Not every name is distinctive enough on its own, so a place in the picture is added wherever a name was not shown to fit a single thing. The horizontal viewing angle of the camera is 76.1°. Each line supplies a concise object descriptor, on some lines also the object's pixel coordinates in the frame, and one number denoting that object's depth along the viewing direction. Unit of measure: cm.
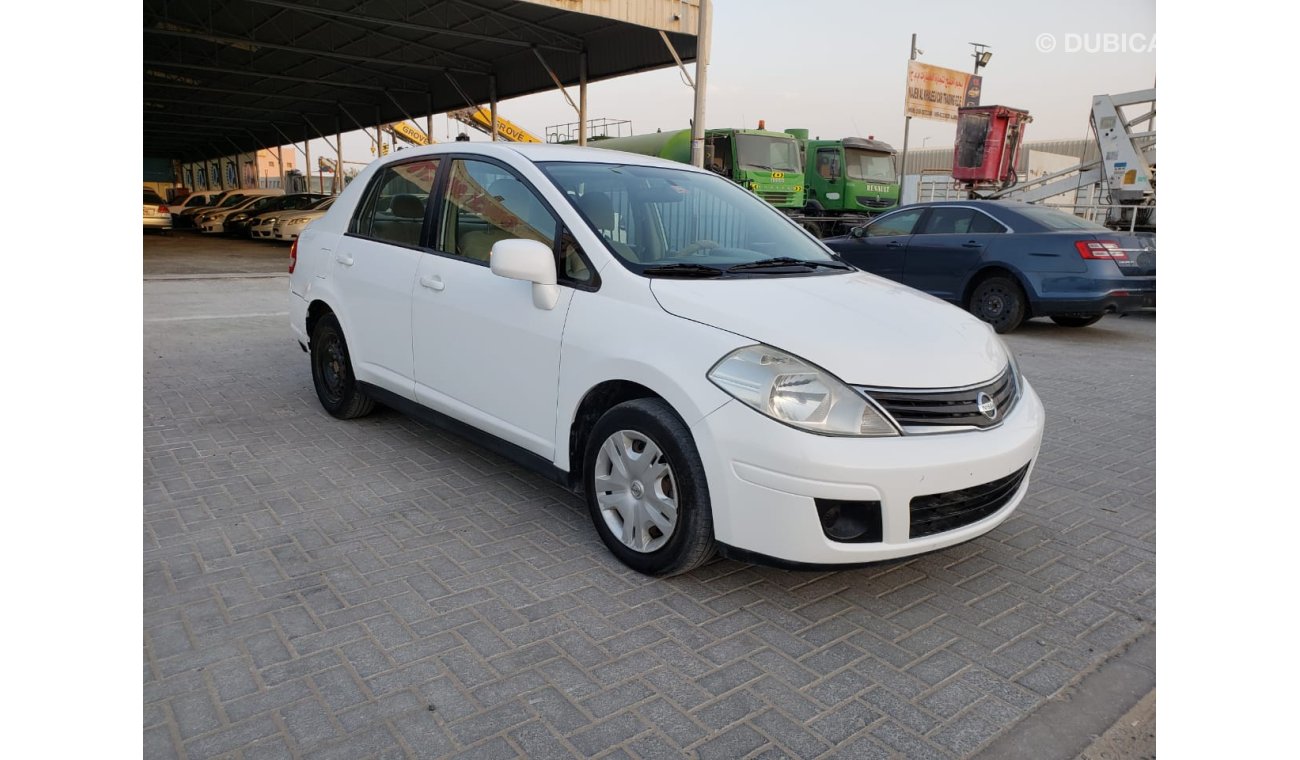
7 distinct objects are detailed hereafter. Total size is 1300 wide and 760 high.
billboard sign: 3131
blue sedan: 889
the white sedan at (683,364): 283
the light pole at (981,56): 3400
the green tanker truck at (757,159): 1988
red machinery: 2002
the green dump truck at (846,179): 2205
